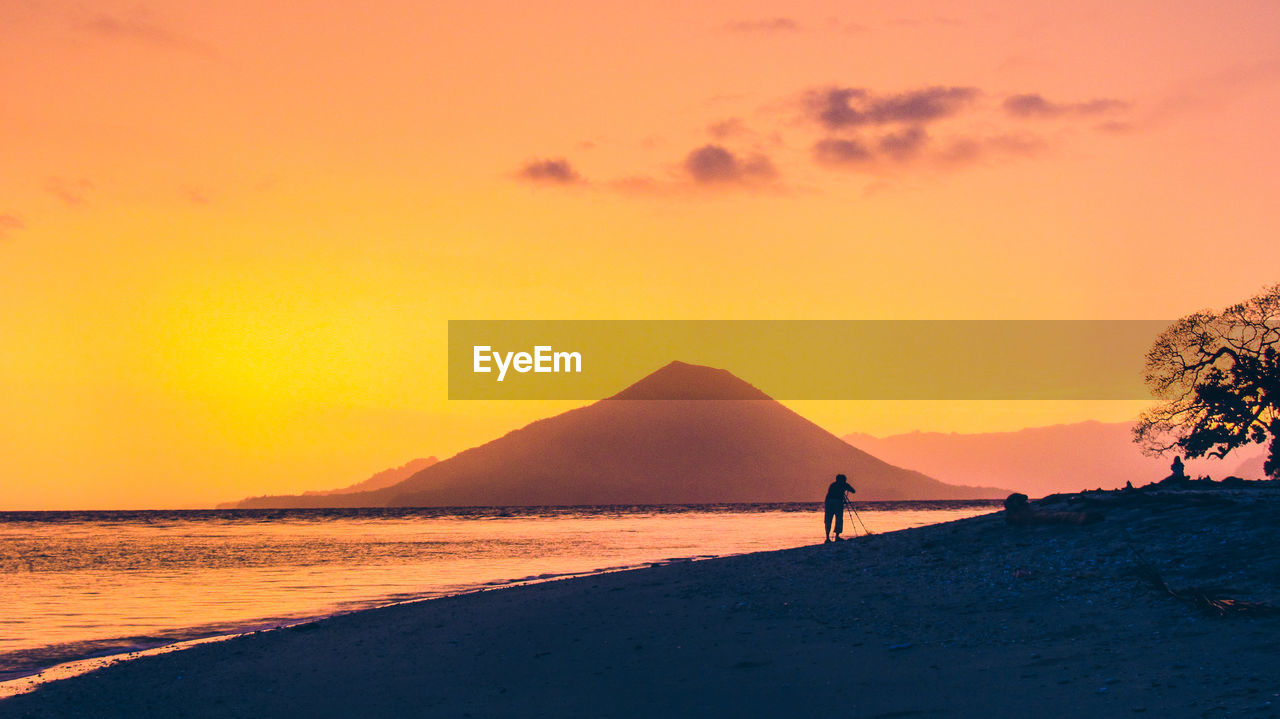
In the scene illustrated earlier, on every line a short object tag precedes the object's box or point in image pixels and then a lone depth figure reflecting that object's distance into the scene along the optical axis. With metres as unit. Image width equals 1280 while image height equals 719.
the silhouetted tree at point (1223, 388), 43.91
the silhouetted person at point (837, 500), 34.09
